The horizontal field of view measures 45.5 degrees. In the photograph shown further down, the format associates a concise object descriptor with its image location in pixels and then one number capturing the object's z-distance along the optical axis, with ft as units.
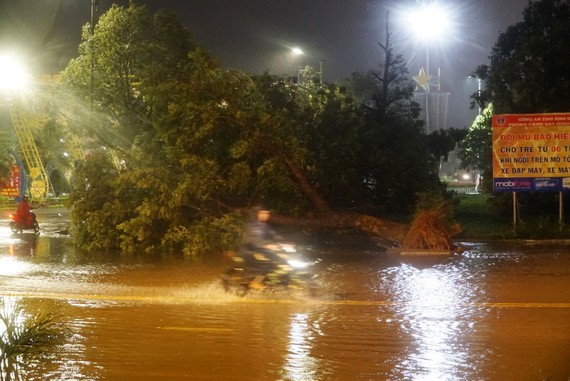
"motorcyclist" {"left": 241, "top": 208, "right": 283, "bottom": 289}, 43.52
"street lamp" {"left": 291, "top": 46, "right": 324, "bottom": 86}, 122.01
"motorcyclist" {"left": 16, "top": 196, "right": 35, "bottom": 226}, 82.33
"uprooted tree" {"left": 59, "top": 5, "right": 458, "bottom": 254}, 63.93
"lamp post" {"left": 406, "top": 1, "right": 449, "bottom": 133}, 115.55
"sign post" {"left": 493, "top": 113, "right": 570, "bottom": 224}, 71.56
